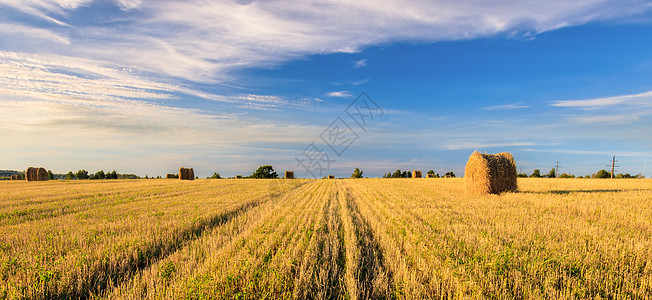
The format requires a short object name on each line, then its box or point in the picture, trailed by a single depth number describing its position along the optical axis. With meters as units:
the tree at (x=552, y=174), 64.21
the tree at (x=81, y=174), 68.91
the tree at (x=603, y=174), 57.51
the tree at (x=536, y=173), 61.80
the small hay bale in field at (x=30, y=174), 45.06
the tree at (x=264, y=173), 71.56
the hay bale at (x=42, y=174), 45.84
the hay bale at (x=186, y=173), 47.28
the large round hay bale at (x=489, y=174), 17.75
